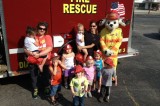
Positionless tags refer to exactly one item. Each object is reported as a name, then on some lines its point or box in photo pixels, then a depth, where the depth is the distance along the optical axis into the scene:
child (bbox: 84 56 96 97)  5.43
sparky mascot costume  6.10
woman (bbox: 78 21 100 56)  6.11
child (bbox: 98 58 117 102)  5.27
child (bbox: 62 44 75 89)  5.77
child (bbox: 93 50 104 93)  5.75
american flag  6.74
